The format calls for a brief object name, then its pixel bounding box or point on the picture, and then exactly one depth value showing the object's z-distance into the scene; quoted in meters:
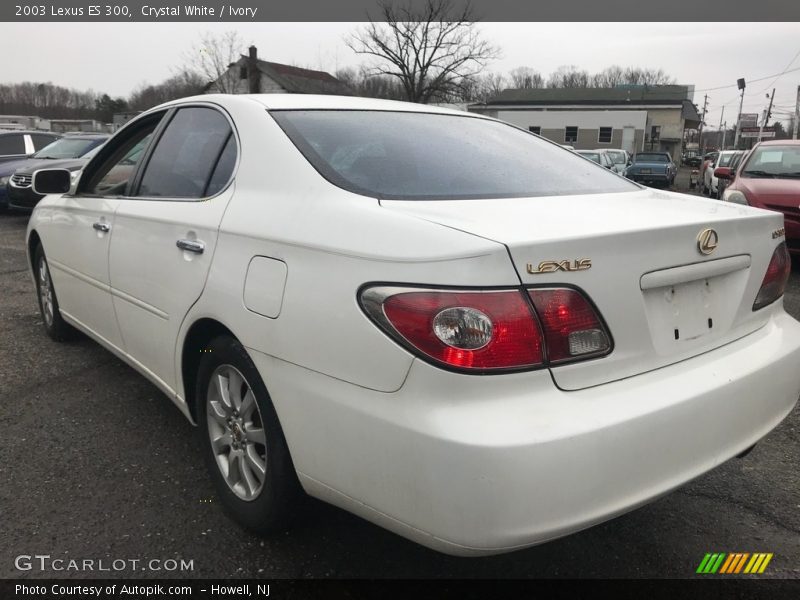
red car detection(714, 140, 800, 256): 7.33
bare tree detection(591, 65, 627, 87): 92.44
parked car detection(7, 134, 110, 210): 10.72
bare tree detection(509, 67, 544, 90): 88.50
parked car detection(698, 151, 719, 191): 24.84
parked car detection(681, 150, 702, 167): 61.45
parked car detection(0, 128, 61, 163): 13.05
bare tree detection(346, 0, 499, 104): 41.47
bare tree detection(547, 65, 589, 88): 87.75
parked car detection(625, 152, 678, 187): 29.05
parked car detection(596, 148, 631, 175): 27.12
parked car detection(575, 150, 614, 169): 24.23
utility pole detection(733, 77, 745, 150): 49.82
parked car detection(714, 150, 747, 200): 14.88
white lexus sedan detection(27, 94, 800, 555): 1.60
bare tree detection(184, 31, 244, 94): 34.36
